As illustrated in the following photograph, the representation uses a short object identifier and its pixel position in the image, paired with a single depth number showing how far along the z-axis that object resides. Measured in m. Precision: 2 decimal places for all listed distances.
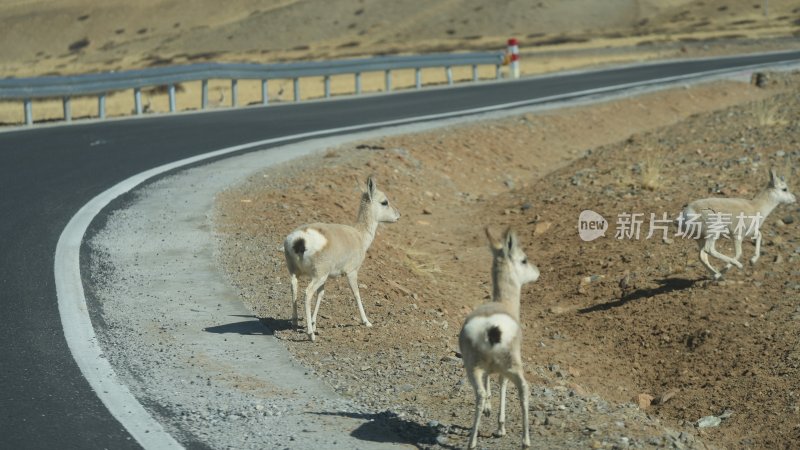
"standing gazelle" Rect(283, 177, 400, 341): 18.42
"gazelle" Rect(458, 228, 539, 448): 13.49
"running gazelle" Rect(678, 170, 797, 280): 24.41
